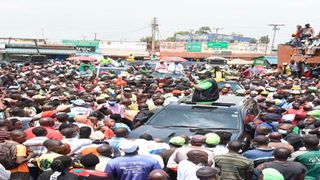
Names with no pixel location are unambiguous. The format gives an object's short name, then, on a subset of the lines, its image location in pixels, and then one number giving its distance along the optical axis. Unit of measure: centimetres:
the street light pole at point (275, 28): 7644
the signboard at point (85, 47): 5539
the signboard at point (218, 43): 6488
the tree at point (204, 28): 14366
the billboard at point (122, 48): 6662
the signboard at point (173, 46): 6450
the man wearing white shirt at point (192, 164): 558
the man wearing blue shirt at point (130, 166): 568
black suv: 846
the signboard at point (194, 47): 6316
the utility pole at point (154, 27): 7656
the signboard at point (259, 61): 4288
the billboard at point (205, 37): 8546
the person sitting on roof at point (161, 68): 2228
